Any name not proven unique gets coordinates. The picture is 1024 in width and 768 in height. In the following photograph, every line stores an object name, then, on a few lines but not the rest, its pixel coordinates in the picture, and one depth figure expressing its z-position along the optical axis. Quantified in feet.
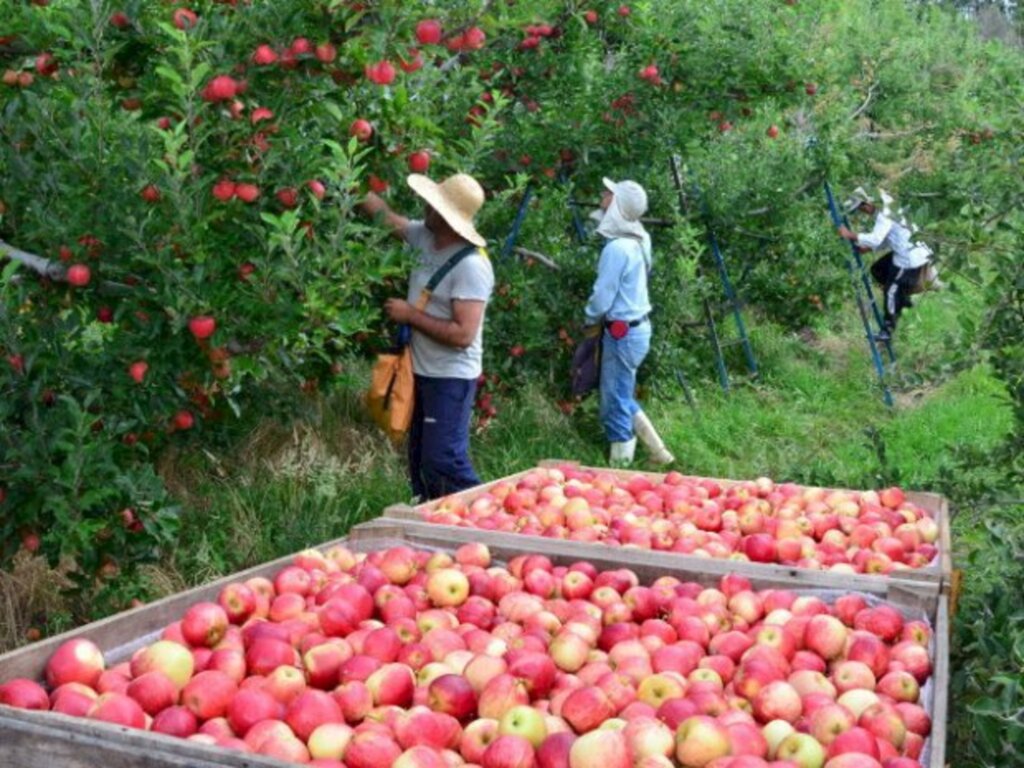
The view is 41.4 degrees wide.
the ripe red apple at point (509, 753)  7.75
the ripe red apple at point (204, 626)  9.66
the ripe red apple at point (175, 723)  8.23
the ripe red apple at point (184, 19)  12.42
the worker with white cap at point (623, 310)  24.38
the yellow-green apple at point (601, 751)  7.64
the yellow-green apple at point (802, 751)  8.04
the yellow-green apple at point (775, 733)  8.32
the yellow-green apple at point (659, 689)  8.80
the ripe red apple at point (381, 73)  12.69
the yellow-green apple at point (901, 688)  9.13
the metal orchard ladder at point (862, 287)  33.99
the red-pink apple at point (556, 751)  7.78
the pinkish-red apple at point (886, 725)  8.32
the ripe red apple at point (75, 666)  8.86
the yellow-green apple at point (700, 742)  7.88
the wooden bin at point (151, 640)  7.47
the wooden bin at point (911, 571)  11.20
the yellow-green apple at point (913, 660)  9.44
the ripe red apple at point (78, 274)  12.53
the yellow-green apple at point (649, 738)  7.84
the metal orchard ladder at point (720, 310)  31.48
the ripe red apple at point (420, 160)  14.70
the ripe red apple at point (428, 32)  12.75
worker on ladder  36.14
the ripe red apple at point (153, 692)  8.56
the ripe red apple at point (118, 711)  8.08
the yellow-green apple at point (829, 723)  8.34
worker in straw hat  17.38
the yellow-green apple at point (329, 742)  7.95
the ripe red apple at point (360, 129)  13.70
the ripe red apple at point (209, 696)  8.52
